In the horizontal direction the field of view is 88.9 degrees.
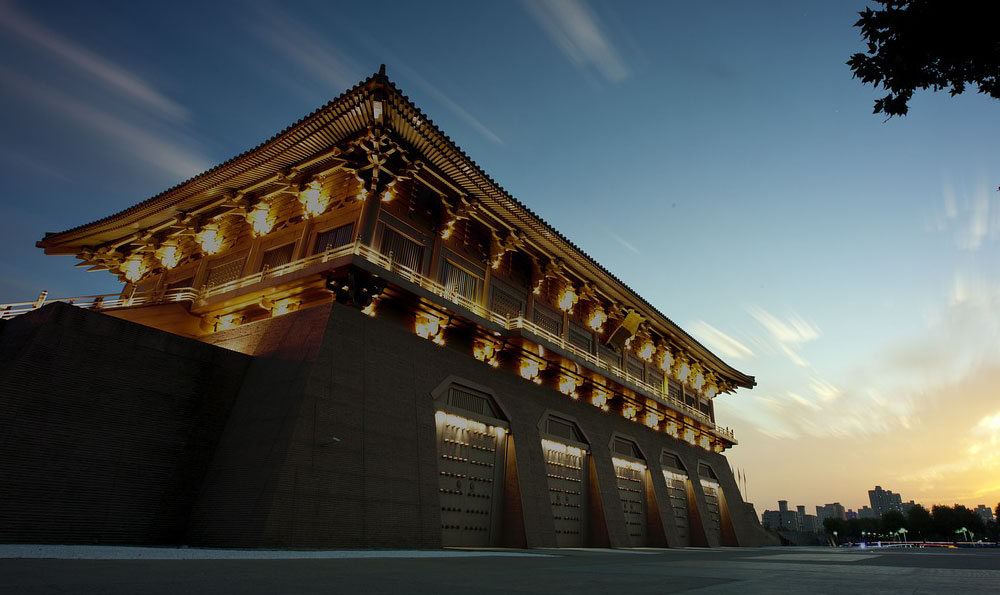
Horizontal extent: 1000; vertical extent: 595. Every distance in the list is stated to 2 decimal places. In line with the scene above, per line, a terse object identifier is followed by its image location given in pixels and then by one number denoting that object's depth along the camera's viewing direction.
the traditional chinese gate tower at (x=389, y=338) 10.50
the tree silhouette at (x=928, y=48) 4.72
